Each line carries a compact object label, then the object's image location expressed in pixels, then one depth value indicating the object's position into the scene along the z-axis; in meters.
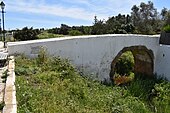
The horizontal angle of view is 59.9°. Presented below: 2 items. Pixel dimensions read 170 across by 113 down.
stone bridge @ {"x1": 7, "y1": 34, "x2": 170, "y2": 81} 4.45
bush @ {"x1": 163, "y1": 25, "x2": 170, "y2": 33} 6.55
